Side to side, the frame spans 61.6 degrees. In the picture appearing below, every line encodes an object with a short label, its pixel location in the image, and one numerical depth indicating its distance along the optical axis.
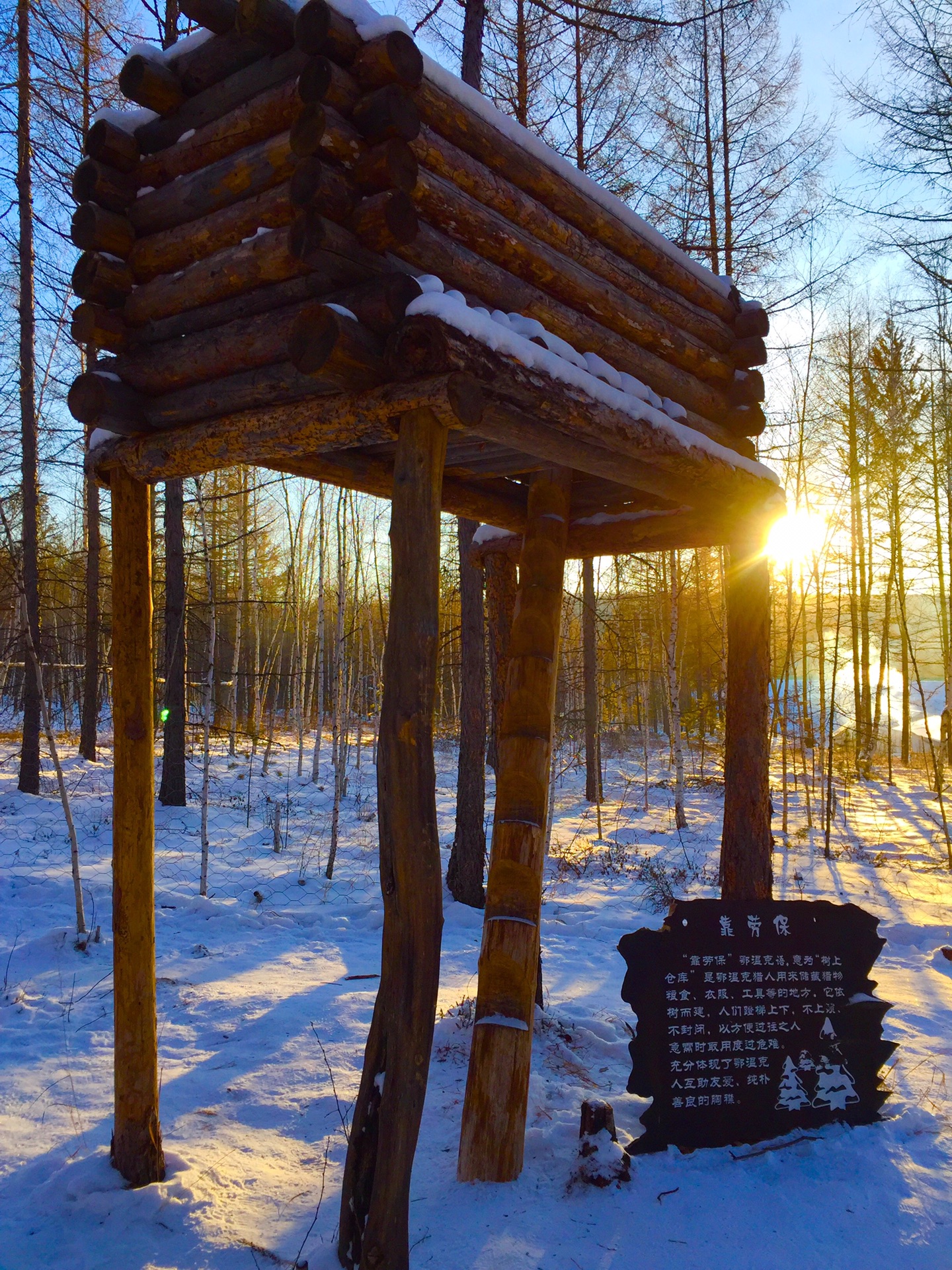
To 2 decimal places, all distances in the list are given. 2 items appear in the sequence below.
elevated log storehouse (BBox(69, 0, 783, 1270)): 2.54
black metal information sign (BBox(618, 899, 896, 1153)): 3.71
